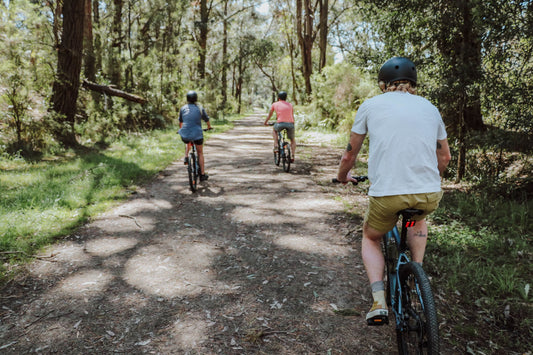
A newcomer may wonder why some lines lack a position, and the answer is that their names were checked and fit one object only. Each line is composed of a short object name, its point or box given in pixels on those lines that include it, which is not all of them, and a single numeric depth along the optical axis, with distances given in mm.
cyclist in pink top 9742
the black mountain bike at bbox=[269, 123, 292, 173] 9625
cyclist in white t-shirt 2426
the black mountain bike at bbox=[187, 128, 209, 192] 7727
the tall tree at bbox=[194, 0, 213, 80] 24747
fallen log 13727
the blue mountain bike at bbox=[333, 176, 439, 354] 2172
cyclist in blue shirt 7918
